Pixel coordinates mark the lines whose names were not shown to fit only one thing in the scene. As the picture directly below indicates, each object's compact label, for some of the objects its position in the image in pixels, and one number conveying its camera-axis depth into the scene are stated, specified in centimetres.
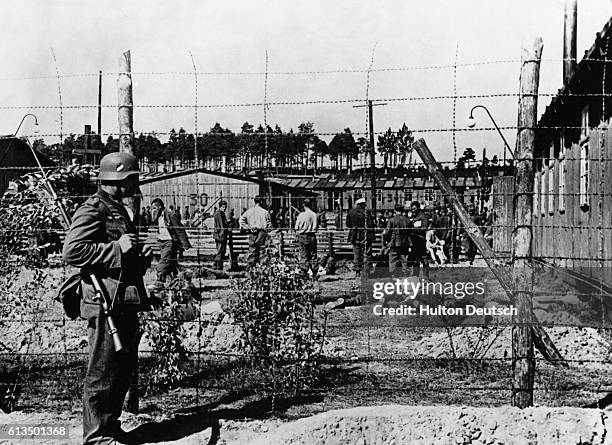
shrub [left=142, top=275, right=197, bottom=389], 719
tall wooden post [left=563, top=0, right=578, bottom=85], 2045
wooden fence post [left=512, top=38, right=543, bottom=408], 632
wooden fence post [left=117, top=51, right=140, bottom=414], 672
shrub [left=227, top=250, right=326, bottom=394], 721
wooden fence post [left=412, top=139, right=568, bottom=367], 752
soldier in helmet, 535
